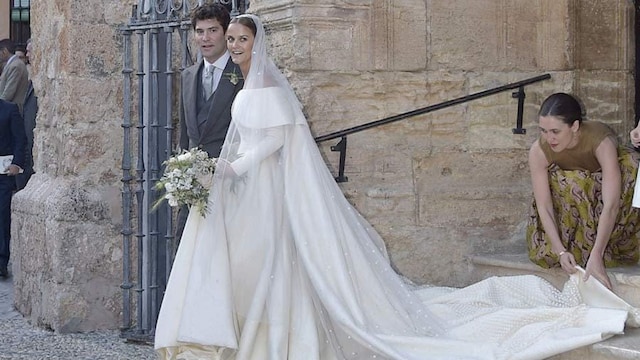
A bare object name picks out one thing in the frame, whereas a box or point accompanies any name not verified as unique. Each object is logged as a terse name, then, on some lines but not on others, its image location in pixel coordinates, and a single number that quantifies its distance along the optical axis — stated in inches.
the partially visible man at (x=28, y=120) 425.7
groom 251.8
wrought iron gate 287.6
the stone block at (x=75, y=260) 307.4
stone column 308.2
